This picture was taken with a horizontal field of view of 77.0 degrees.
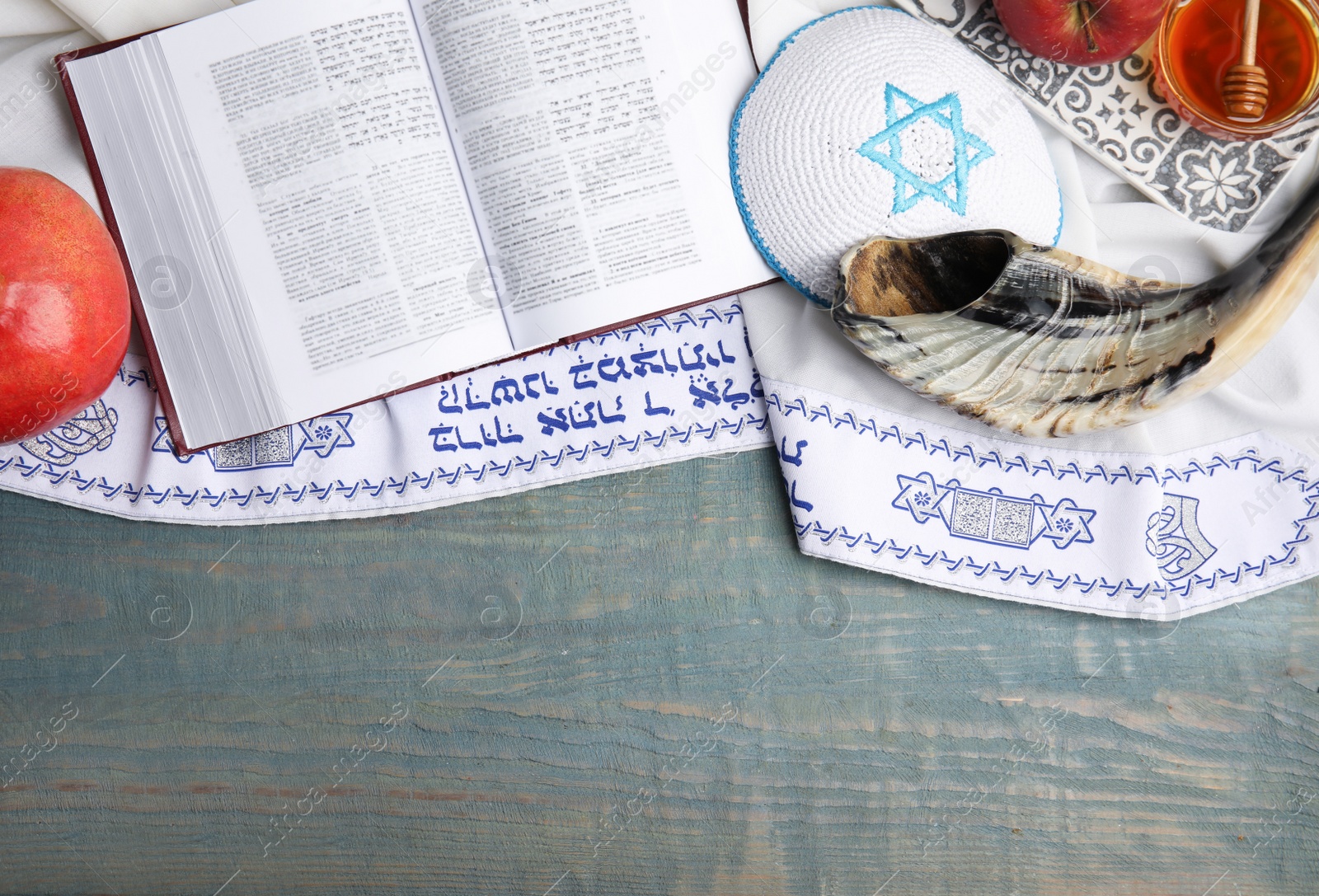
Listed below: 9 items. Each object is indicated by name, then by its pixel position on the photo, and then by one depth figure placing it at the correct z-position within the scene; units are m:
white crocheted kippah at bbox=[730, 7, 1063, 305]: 0.71
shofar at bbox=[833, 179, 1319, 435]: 0.66
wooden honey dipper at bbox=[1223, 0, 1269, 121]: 0.72
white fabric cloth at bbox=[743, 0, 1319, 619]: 0.77
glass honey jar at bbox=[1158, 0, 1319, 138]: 0.73
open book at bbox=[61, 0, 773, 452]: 0.74
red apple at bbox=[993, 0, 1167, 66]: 0.70
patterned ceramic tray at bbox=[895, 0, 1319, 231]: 0.77
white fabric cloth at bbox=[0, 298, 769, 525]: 0.79
